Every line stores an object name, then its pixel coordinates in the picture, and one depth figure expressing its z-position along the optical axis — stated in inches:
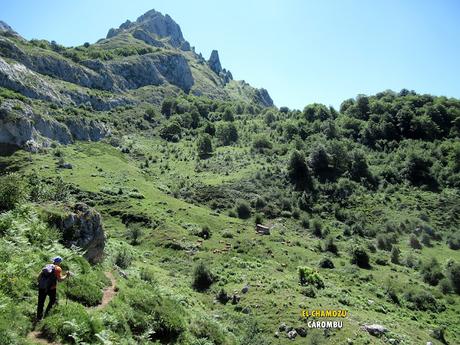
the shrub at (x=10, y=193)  904.3
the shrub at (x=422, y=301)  1861.5
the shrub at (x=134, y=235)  2227.1
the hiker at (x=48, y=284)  547.0
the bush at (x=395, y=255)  2469.1
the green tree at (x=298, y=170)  3810.0
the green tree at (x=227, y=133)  5305.1
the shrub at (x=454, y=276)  2114.9
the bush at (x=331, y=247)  2539.1
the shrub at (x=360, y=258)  2332.7
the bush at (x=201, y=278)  1759.4
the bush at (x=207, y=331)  885.2
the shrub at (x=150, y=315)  713.0
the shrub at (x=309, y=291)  1679.4
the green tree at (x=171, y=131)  5526.6
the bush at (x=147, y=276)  1145.7
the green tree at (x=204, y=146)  4702.3
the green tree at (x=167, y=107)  6934.1
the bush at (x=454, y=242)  2769.2
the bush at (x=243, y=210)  3070.9
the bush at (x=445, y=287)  2094.0
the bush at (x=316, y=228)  2918.3
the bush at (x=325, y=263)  2218.3
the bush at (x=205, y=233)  2421.3
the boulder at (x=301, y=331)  1331.2
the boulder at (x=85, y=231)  943.0
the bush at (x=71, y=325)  527.8
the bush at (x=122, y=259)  1211.9
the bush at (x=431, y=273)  2181.3
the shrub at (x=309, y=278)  1842.4
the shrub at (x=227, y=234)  2477.0
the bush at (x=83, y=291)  683.4
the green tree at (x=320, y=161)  3998.5
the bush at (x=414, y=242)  2760.8
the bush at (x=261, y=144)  4777.8
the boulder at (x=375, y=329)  1376.7
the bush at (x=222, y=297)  1631.0
